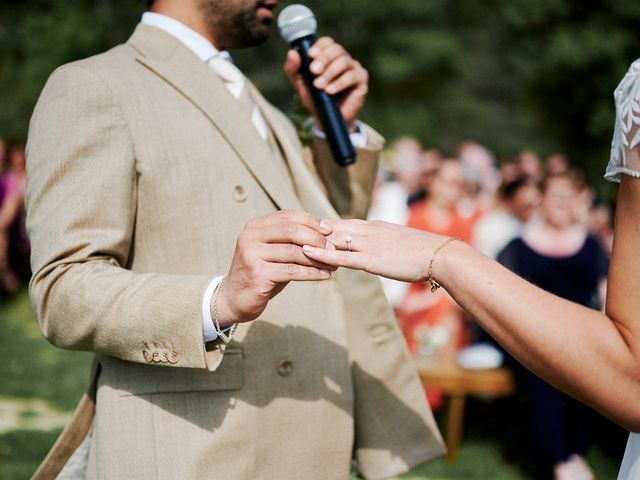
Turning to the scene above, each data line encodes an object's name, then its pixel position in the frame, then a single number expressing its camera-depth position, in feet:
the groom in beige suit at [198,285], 6.34
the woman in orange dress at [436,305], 22.54
